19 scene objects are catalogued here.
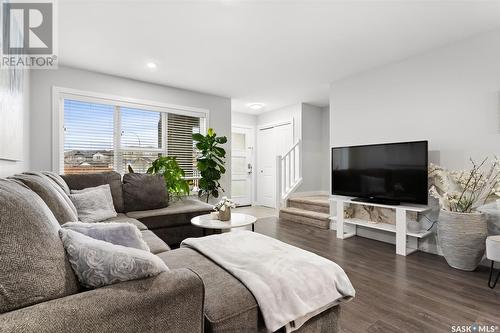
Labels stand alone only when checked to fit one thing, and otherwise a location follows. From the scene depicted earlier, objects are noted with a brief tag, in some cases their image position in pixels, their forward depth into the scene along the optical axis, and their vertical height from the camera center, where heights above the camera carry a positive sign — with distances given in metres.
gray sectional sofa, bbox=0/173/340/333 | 0.69 -0.43
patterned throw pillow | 0.86 -0.36
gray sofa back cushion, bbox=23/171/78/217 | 1.83 -0.20
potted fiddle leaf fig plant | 4.36 +0.09
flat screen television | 2.84 -0.08
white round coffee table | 2.49 -0.62
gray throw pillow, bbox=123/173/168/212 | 3.11 -0.35
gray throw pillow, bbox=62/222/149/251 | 1.13 -0.32
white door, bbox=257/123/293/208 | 5.93 +0.31
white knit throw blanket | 1.12 -0.58
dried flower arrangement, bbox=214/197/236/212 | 2.70 -0.44
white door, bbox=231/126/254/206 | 6.38 +0.02
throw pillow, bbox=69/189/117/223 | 2.36 -0.42
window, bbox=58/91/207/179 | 3.53 +0.51
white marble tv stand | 2.88 -0.79
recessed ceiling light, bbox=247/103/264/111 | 5.48 +1.40
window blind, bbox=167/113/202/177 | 4.43 +0.50
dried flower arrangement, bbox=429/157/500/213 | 2.50 -0.23
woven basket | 2.34 -0.71
